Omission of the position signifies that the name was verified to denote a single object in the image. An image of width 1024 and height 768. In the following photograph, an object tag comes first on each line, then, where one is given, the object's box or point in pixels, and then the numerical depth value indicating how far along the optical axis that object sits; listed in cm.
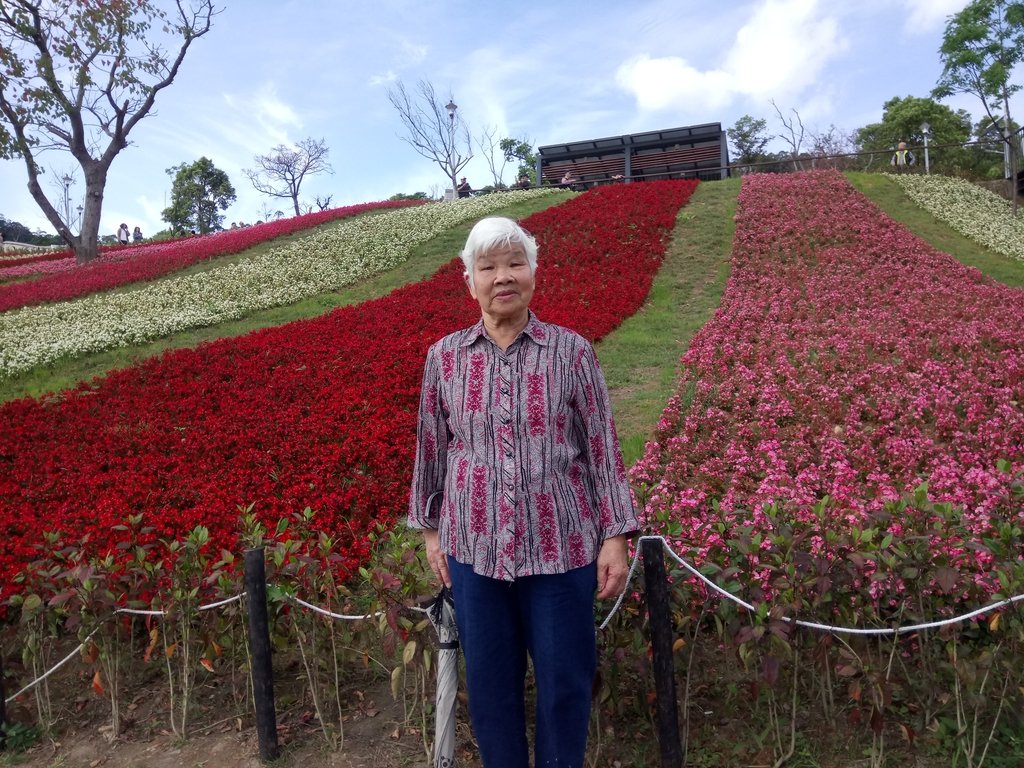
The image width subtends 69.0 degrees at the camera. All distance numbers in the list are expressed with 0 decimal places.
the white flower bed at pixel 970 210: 1432
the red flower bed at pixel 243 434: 518
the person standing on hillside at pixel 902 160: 2238
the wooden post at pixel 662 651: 265
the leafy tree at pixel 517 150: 5928
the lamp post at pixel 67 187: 5934
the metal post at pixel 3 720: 338
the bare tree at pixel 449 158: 4772
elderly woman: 216
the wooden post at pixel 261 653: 300
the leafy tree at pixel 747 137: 4489
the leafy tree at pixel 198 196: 5138
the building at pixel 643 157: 2627
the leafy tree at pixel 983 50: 3020
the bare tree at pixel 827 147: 3422
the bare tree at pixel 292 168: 5741
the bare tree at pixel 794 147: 3443
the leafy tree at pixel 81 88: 1973
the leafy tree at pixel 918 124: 3391
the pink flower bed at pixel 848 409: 322
